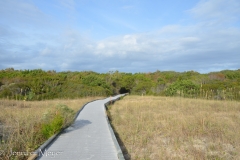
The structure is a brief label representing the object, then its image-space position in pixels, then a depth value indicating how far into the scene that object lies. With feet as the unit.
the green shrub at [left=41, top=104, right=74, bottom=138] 24.52
